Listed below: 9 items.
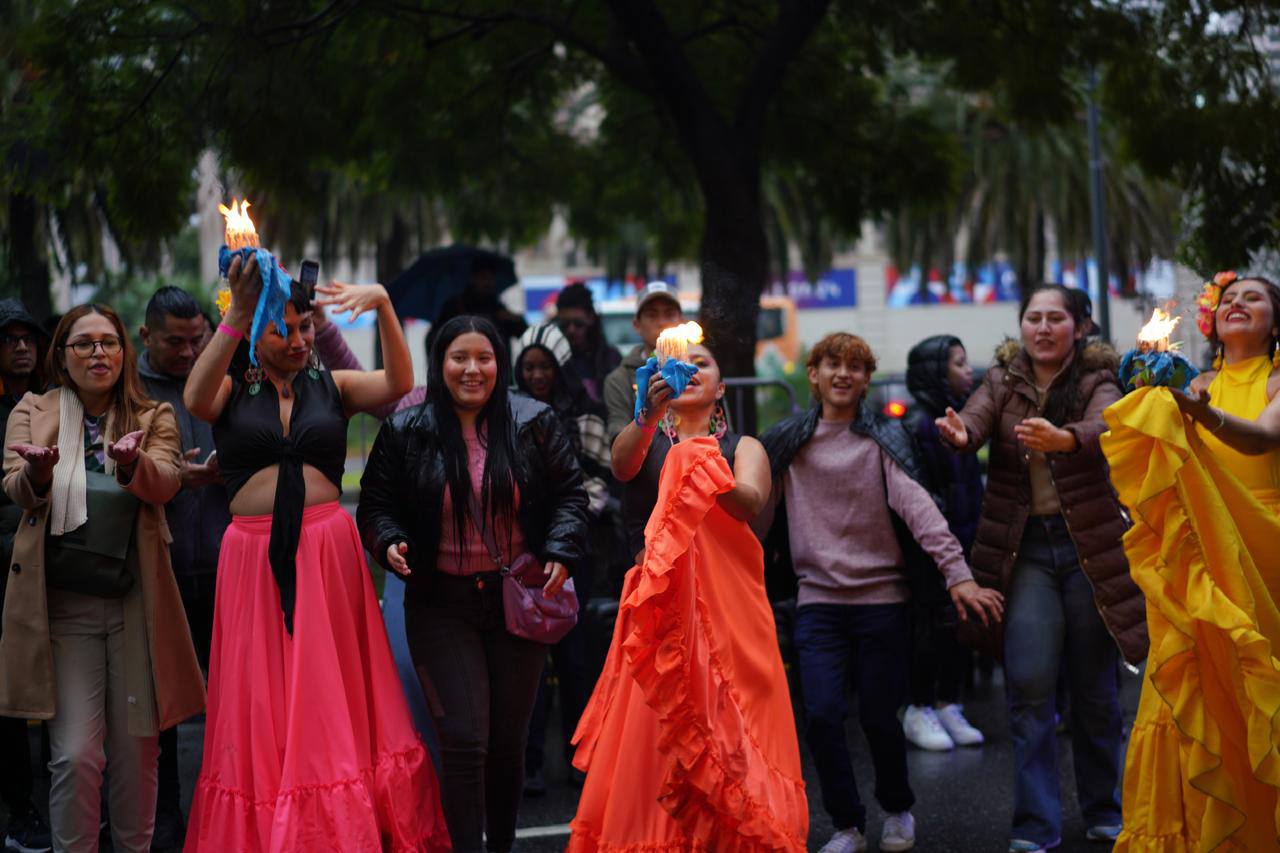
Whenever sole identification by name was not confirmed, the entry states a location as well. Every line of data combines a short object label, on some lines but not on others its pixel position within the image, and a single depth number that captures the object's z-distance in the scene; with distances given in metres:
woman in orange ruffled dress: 9.19
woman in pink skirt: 9.52
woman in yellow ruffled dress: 9.58
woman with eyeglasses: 10.05
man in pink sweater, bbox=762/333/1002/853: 11.45
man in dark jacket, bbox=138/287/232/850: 12.14
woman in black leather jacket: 10.09
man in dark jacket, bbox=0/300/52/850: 11.77
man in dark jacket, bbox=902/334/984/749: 15.37
